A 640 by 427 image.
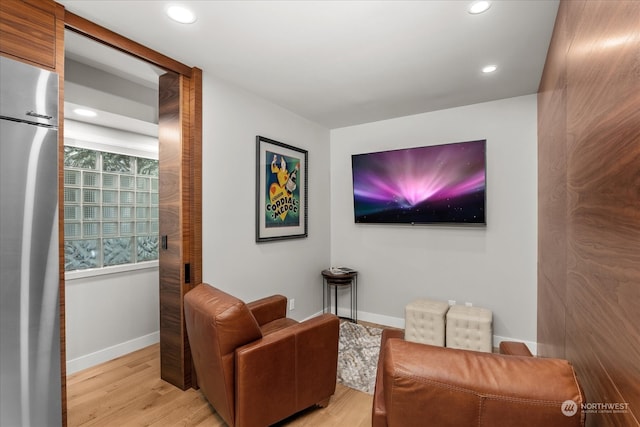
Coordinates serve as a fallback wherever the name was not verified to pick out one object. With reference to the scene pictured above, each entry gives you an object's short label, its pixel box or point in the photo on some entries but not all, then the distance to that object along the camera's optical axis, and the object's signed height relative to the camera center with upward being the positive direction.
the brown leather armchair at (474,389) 0.86 -0.50
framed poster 3.15 +0.26
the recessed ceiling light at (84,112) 2.54 +0.86
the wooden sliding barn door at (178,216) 2.42 -0.01
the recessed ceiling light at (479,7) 1.71 +1.15
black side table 3.81 -0.87
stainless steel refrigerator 1.49 -0.16
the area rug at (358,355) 2.54 -1.35
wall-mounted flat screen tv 3.22 +0.33
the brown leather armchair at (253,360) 1.73 -0.87
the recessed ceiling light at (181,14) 1.77 +1.17
